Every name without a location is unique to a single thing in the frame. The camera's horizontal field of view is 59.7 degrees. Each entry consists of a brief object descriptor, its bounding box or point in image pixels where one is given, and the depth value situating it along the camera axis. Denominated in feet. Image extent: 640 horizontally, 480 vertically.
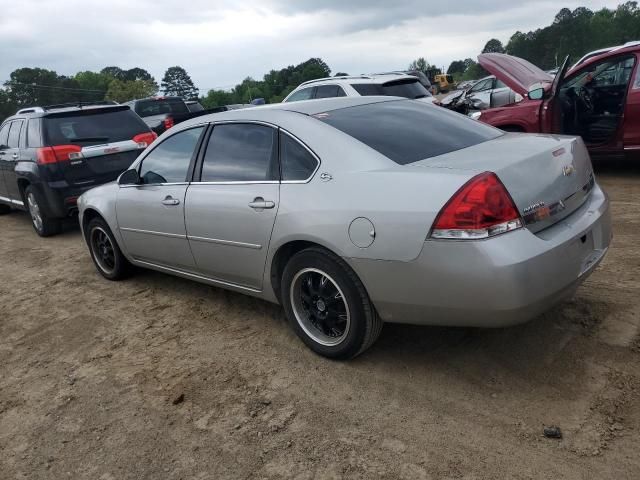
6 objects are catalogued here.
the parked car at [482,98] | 36.04
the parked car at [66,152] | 24.06
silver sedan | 8.91
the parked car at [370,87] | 33.91
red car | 23.48
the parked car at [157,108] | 52.08
